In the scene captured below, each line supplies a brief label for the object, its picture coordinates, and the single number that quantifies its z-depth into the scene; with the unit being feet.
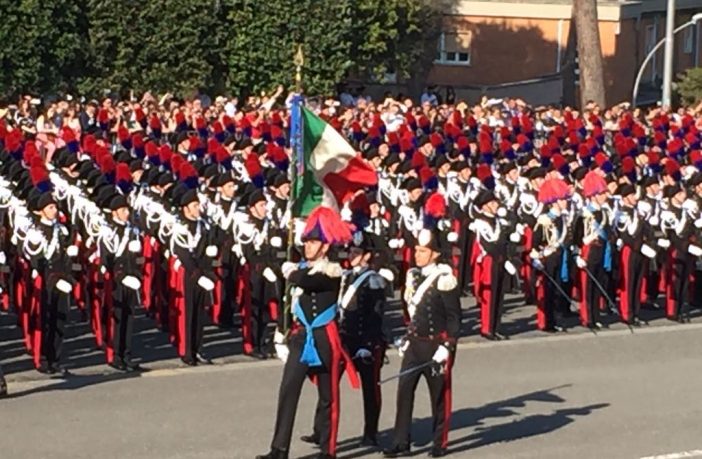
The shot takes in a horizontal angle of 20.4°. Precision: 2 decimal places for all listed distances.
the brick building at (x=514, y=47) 164.76
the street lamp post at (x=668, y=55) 129.59
